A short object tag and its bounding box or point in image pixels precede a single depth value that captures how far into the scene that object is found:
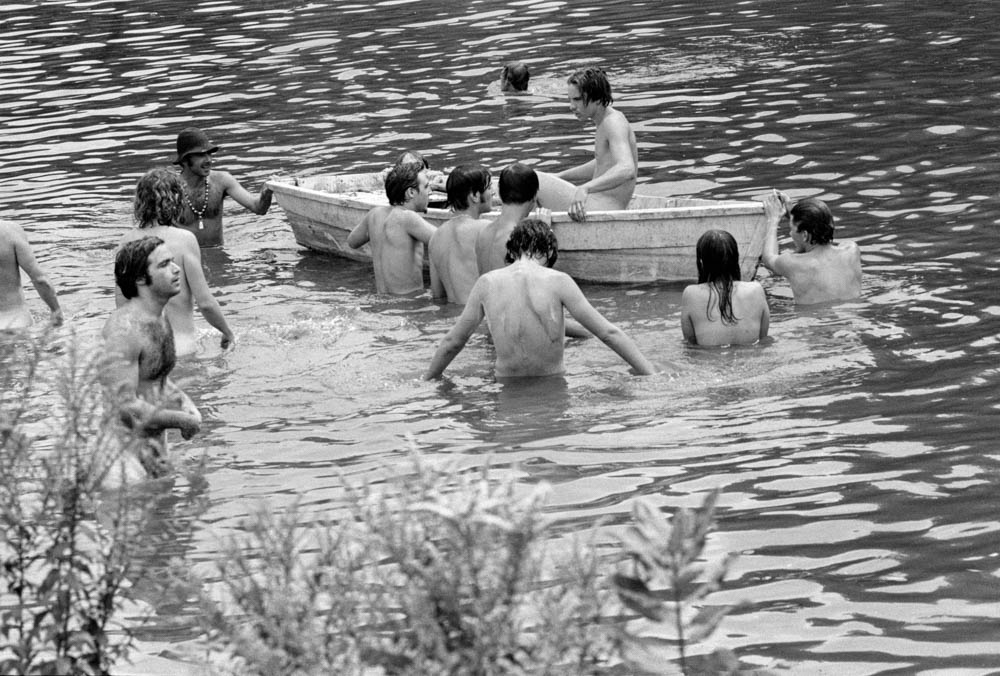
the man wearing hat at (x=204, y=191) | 13.20
